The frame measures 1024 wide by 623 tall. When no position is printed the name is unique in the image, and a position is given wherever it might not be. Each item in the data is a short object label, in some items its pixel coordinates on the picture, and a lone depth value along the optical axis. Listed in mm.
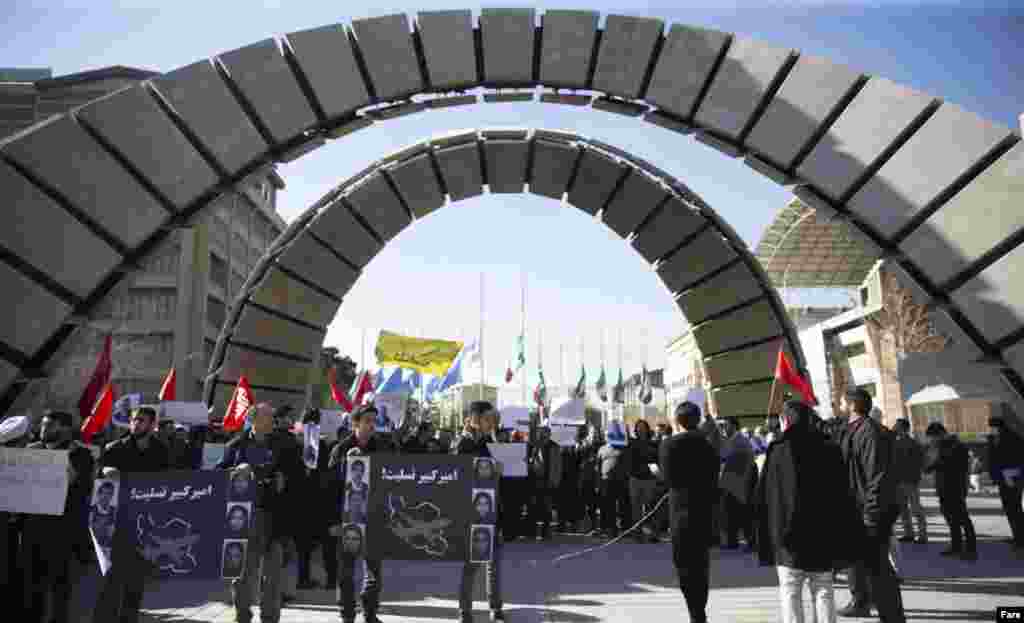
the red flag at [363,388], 20609
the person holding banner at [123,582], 6012
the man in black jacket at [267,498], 6316
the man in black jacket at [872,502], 6086
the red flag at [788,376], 11992
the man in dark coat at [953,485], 10805
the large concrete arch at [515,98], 7898
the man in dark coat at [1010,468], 11344
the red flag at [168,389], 15762
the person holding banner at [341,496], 6637
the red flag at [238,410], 13180
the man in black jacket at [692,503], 6445
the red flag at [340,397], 18266
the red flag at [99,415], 9602
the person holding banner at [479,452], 6809
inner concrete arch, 13977
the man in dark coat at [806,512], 5445
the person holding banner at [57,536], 6723
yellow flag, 20672
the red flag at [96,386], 10727
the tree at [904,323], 43719
